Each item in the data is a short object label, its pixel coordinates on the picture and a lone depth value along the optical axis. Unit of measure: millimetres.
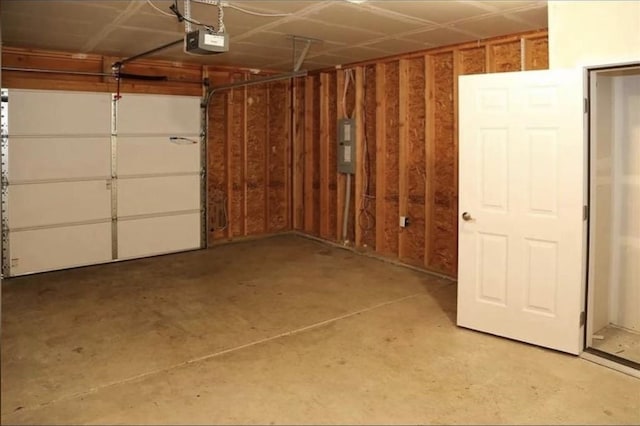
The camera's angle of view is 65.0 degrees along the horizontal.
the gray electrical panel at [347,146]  6641
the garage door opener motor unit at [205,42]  3350
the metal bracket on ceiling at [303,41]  5016
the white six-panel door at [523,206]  3340
